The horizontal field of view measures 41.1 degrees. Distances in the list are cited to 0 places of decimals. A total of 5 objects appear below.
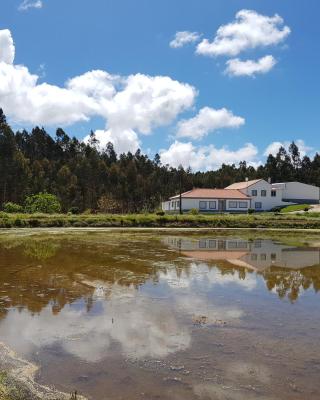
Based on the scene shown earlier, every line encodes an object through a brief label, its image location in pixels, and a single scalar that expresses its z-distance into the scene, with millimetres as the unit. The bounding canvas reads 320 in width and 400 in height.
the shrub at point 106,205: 74875
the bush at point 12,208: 55250
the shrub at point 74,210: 59900
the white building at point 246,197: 68750
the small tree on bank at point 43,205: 54766
